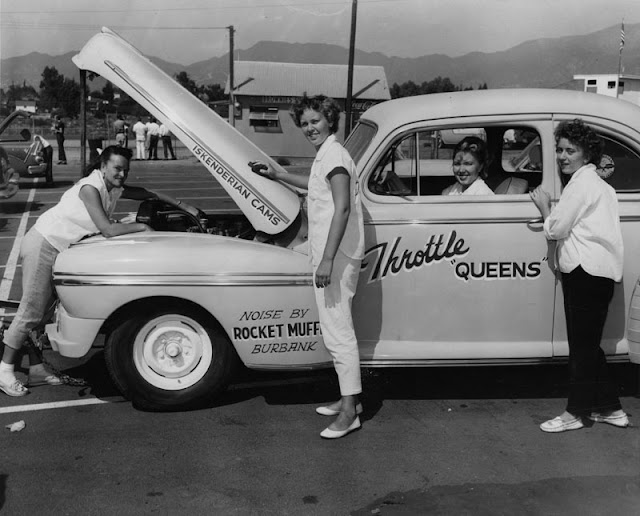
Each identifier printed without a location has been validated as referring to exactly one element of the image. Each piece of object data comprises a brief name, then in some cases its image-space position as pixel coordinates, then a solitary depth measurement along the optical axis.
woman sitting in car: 5.02
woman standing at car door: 4.38
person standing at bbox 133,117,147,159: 26.28
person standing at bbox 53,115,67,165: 25.78
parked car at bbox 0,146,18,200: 11.21
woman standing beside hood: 4.25
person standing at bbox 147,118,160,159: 27.04
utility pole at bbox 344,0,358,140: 27.11
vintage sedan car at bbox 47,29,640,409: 4.66
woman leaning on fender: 5.00
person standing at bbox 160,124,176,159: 27.00
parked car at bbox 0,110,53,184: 16.97
